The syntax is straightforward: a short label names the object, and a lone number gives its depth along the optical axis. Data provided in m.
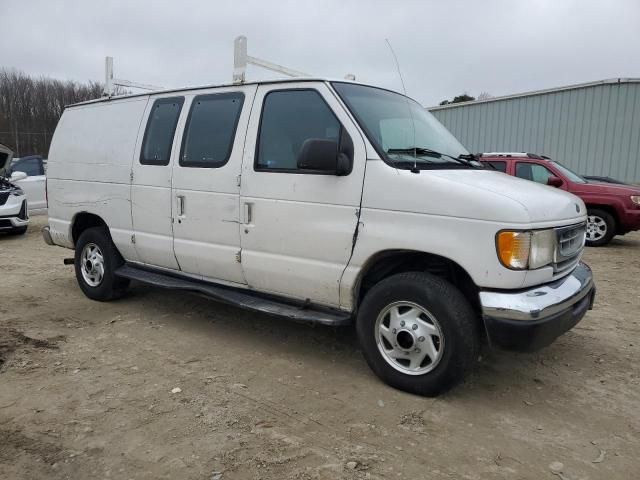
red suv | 9.45
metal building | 17.30
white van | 3.13
